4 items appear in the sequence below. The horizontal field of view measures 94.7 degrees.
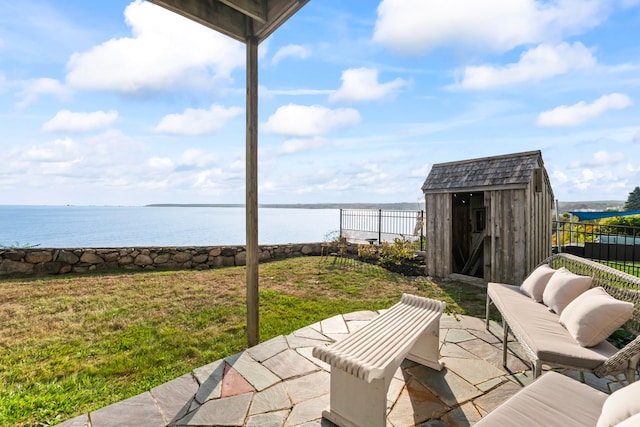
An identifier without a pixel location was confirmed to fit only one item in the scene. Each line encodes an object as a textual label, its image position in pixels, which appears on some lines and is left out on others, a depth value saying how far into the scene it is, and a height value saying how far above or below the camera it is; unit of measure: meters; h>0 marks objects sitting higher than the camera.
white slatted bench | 1.72 -0.90
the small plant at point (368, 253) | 8.46 -1.23
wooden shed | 5.18 -0.06
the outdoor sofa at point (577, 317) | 1.93 -0.91
